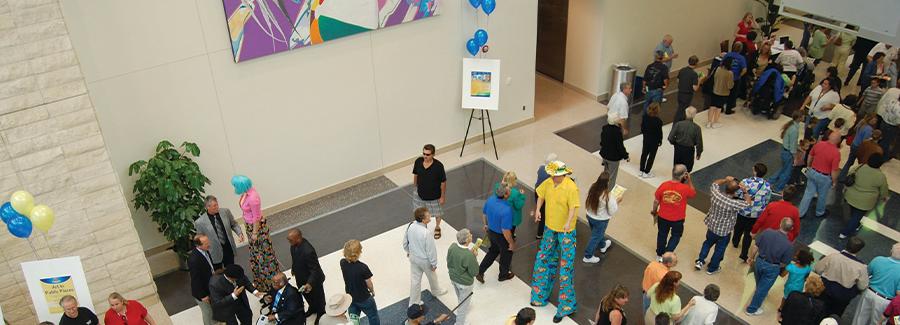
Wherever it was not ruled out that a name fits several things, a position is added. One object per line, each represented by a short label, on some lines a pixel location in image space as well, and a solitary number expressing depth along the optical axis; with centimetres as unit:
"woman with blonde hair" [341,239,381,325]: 645
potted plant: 785
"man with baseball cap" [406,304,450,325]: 594
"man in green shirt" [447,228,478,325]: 682
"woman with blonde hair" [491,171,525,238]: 767
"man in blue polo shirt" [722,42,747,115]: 1204
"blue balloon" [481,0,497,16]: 1010
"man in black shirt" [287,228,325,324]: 677
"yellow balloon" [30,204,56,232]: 603
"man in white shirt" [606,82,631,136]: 1011
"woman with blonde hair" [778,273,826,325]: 657
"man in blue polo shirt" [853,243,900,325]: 672
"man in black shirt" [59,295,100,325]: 619
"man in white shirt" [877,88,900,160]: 1015
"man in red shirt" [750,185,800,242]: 755
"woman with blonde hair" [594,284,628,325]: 608
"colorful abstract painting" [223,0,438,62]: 834
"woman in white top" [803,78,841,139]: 1038
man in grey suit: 731
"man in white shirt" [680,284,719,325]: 627
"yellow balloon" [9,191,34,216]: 599
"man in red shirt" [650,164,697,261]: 774
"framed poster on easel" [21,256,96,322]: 647
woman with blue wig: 741
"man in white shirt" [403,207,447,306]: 696
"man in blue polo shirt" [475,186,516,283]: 737
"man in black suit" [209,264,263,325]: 662
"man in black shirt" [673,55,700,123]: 1136
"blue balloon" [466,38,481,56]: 1038
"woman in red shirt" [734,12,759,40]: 1347
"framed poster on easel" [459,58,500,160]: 1049
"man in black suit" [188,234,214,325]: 672
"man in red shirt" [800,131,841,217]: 868
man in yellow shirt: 697
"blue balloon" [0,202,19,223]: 602
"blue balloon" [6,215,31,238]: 598
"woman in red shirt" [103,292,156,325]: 629
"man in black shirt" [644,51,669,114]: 1144
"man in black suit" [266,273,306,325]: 632
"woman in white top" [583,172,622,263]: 755
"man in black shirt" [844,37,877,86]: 1320
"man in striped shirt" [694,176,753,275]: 765
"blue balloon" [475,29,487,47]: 1031
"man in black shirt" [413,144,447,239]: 827
